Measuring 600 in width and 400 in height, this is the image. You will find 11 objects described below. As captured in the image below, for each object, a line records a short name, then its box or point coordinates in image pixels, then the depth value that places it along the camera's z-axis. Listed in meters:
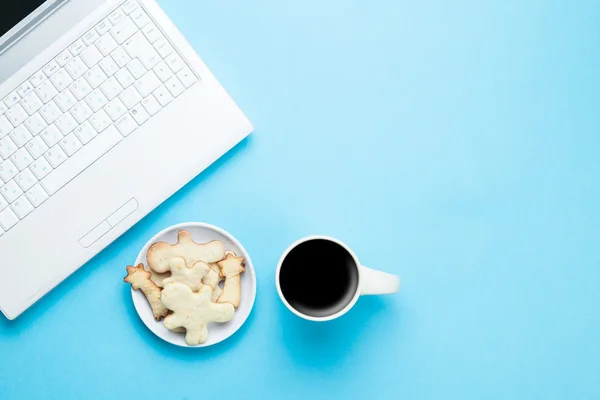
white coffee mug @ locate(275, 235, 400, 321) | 0.73
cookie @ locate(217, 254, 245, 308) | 0.81
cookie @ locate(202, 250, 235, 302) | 0.82
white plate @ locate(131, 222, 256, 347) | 0.82
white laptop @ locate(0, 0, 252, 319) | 0.79
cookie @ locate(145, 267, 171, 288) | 0.82
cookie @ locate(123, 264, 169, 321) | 0.81
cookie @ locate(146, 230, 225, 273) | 0.81
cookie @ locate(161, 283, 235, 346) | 0.80
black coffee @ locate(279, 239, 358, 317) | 0.75
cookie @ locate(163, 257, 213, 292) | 0.80
